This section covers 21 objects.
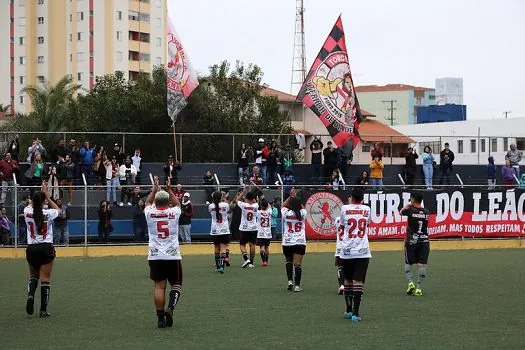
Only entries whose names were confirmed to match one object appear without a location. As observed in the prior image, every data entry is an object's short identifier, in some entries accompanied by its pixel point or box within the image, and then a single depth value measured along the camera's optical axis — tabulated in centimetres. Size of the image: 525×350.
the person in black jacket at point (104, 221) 3269
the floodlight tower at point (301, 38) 8312
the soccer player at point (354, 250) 1550
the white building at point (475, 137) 4606
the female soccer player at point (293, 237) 1981
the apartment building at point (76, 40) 9825
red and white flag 3594
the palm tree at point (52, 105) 6569
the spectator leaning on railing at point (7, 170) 3406
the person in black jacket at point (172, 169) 3620
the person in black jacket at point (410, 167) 3925
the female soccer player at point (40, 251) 1611
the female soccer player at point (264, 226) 2622
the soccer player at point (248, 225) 2594
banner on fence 3519
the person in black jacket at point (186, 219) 3278
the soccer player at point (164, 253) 1449
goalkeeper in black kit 1923
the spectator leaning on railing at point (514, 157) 4038
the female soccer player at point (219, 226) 2525
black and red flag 3606
